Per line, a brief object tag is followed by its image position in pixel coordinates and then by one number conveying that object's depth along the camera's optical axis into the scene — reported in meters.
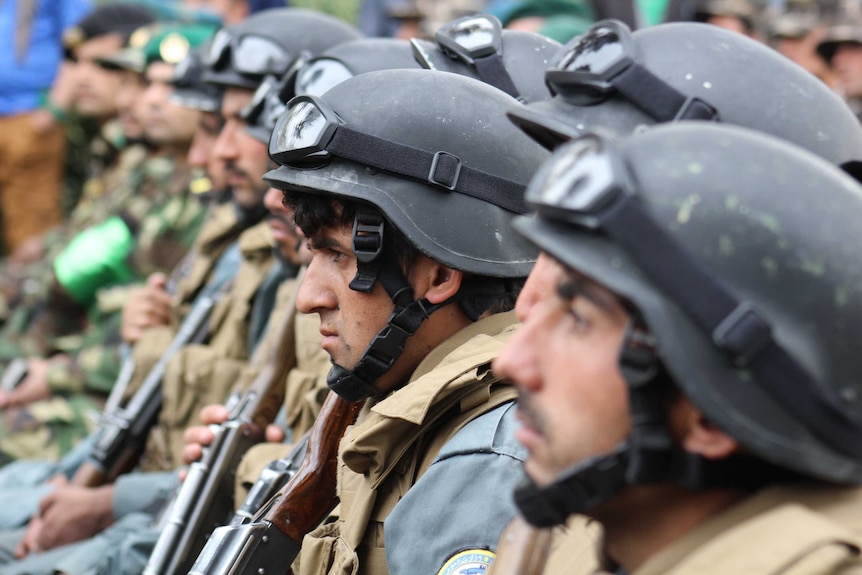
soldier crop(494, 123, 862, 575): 1.75
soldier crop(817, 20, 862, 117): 7.28
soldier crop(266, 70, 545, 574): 2.96
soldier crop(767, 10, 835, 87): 8.25
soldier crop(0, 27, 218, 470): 6.37
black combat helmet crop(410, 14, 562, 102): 3.88
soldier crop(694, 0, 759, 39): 8.39
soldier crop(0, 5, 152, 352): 8.62
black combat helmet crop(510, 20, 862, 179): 2.65
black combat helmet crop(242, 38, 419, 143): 4.27
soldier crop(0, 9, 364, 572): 4.97
